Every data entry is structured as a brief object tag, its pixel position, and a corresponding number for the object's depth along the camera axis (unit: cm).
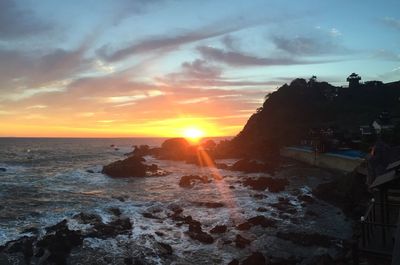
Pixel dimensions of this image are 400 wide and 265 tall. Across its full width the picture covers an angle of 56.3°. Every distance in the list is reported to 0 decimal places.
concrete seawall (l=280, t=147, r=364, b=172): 4720
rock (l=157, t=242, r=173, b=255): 2330
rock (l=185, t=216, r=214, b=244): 2523
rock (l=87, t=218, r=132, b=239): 2673
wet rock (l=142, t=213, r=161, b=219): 3197
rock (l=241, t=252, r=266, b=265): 2075
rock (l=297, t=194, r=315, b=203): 3664
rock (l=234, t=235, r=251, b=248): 2414
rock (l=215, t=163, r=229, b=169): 6934
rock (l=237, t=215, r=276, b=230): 2812
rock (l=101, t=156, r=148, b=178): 6088
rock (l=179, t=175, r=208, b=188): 4956
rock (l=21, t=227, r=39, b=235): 2694
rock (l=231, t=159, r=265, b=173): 6291
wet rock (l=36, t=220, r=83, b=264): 2250
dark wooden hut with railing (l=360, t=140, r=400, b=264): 1428
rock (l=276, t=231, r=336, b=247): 2417
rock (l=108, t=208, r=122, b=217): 3294
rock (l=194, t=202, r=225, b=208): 3613
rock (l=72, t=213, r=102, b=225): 3020
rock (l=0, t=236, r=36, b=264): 2274
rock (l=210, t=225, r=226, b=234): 2714
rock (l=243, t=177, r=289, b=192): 4369
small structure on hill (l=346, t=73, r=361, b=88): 12794
